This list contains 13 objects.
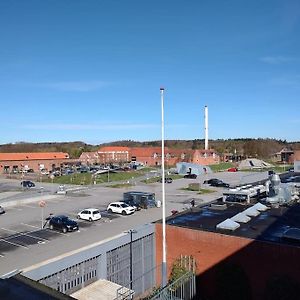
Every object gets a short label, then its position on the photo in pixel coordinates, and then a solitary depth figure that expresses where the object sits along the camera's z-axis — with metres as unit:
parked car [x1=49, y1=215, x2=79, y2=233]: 26.16
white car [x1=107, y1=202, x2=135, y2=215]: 33.00
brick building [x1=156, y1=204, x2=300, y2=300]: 14.16
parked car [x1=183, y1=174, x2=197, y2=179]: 63.89
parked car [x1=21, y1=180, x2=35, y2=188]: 53.34
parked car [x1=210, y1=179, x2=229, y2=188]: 53.42
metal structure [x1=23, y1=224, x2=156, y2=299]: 13.16
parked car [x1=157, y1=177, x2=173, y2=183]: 57.36
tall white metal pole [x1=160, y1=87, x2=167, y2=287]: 14.21
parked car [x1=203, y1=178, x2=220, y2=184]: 54.88
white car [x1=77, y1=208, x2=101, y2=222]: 30.08
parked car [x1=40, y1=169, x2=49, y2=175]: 72.38
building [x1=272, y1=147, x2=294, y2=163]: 96.67
